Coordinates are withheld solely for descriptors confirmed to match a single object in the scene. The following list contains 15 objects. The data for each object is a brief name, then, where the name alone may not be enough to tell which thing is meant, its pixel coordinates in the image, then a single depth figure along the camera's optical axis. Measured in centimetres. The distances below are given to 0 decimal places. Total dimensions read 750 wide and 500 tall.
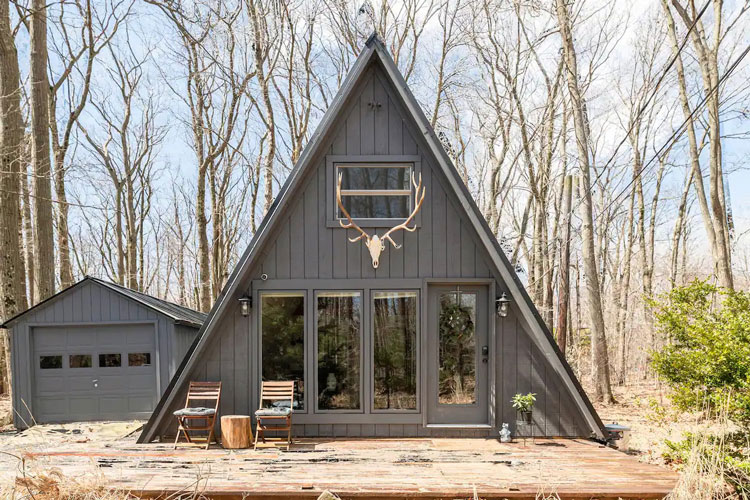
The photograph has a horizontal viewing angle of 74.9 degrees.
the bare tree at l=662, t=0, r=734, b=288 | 1017
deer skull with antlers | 618
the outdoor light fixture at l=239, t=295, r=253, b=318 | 614
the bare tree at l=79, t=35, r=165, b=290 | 1723
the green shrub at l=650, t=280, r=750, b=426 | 455
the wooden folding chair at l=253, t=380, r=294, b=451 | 576
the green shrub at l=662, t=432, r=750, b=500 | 388
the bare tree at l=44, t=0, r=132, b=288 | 1381
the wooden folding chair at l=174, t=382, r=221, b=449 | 576
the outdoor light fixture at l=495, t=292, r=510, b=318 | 608
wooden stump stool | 576
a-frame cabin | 623
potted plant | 593
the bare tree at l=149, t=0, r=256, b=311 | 1327
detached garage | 803
